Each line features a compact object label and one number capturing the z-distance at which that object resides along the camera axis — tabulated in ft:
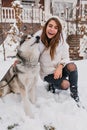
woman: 7.77
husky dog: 7.11
